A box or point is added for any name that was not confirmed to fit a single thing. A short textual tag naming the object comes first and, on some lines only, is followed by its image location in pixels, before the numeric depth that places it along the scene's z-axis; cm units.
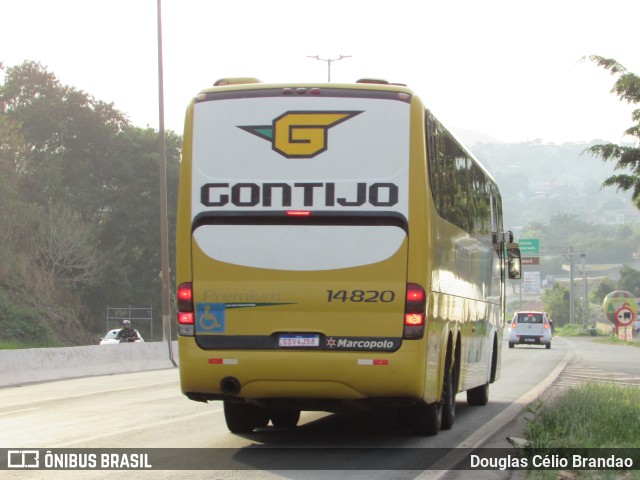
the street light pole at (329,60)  6400
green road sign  10406
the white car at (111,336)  4417
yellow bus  1174
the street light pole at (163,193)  3853
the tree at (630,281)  16500
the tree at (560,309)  16125
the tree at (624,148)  3412
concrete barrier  2656
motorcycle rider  3534
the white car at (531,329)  5447
